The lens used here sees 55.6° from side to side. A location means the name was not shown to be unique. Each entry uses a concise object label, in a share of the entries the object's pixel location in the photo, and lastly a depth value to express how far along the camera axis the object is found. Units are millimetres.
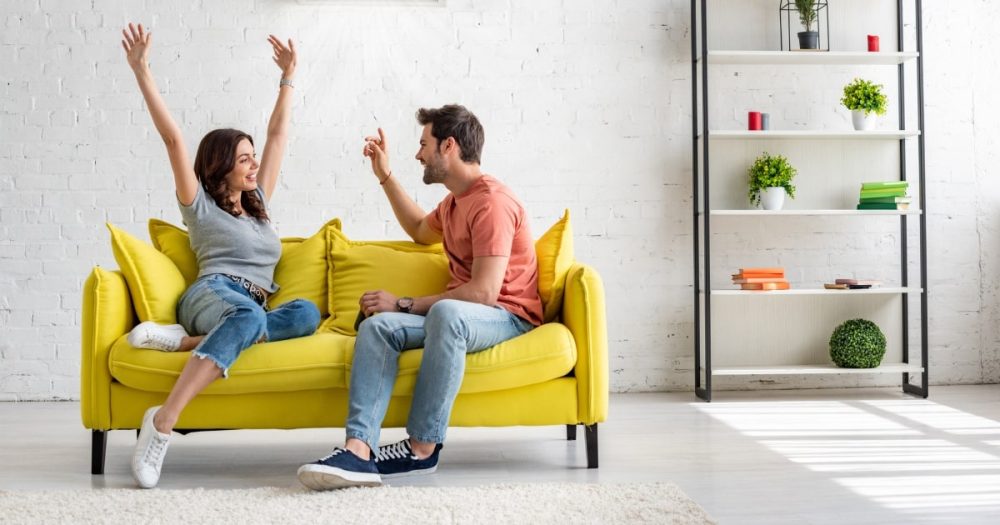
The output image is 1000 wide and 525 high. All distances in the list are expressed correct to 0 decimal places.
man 2598
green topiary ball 4355
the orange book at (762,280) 4340
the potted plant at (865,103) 4422
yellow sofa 2734
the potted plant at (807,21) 4383
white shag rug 2250
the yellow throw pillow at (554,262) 3041
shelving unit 4453
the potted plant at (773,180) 4395
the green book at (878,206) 4375
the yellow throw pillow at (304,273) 3227
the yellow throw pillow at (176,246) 3154
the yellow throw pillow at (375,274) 3209
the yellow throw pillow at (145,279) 2885
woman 2648
